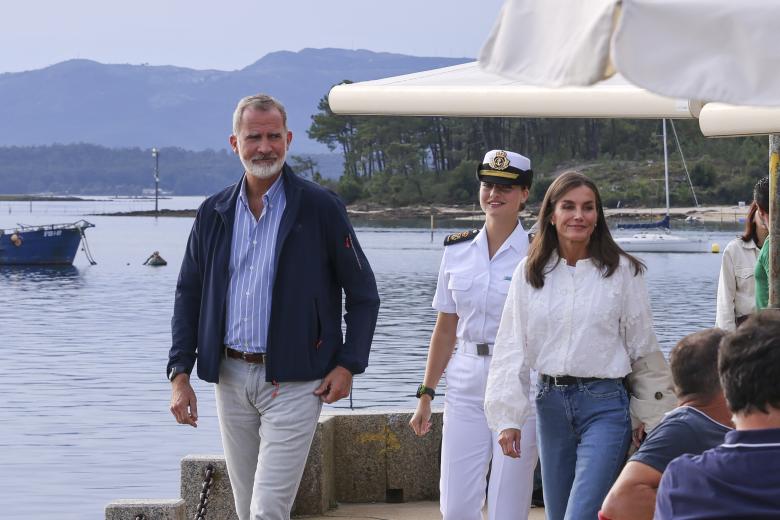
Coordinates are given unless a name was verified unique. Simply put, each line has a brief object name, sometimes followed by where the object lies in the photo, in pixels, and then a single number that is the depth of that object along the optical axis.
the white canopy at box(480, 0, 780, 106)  5.55
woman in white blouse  8.95
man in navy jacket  9.34
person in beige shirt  12.80
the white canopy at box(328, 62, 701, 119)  10.92
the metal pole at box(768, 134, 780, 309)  11.94
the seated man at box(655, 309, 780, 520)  5.30
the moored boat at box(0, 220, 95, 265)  133.50
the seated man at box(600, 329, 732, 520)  6.78
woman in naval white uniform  9.89
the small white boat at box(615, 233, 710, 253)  144.74
